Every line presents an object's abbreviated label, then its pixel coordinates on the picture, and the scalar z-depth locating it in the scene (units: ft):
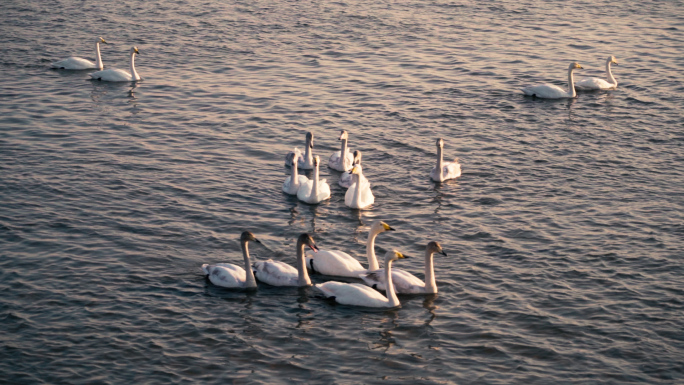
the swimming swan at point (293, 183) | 67.67
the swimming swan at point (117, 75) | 96.37
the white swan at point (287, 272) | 52.42
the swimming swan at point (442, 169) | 69.62
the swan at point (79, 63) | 99.04
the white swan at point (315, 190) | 66.03
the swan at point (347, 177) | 69.87
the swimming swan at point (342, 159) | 73.31
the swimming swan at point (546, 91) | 92.12
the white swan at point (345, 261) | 54.03
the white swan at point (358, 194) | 64.39
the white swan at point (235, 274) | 51.72
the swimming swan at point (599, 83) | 95.69
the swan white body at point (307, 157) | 72.23
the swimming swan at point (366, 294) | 50.55
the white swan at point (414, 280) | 51.90
